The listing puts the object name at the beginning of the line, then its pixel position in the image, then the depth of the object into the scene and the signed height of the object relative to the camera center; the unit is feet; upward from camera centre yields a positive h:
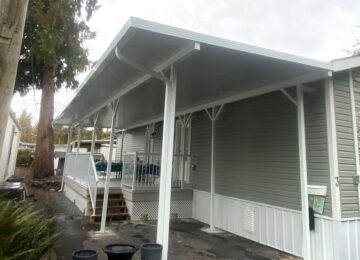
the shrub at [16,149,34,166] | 78.69 +0.94
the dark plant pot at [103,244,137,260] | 11.85 -3.52
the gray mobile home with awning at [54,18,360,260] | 13.53 +2.25
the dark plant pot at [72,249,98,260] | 11.35 -3.59
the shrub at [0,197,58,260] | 9.61 -2.61
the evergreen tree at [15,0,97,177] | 41.70 +16.36
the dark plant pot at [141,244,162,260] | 11.69 -3.44
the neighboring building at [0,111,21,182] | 45.44 +2.11
